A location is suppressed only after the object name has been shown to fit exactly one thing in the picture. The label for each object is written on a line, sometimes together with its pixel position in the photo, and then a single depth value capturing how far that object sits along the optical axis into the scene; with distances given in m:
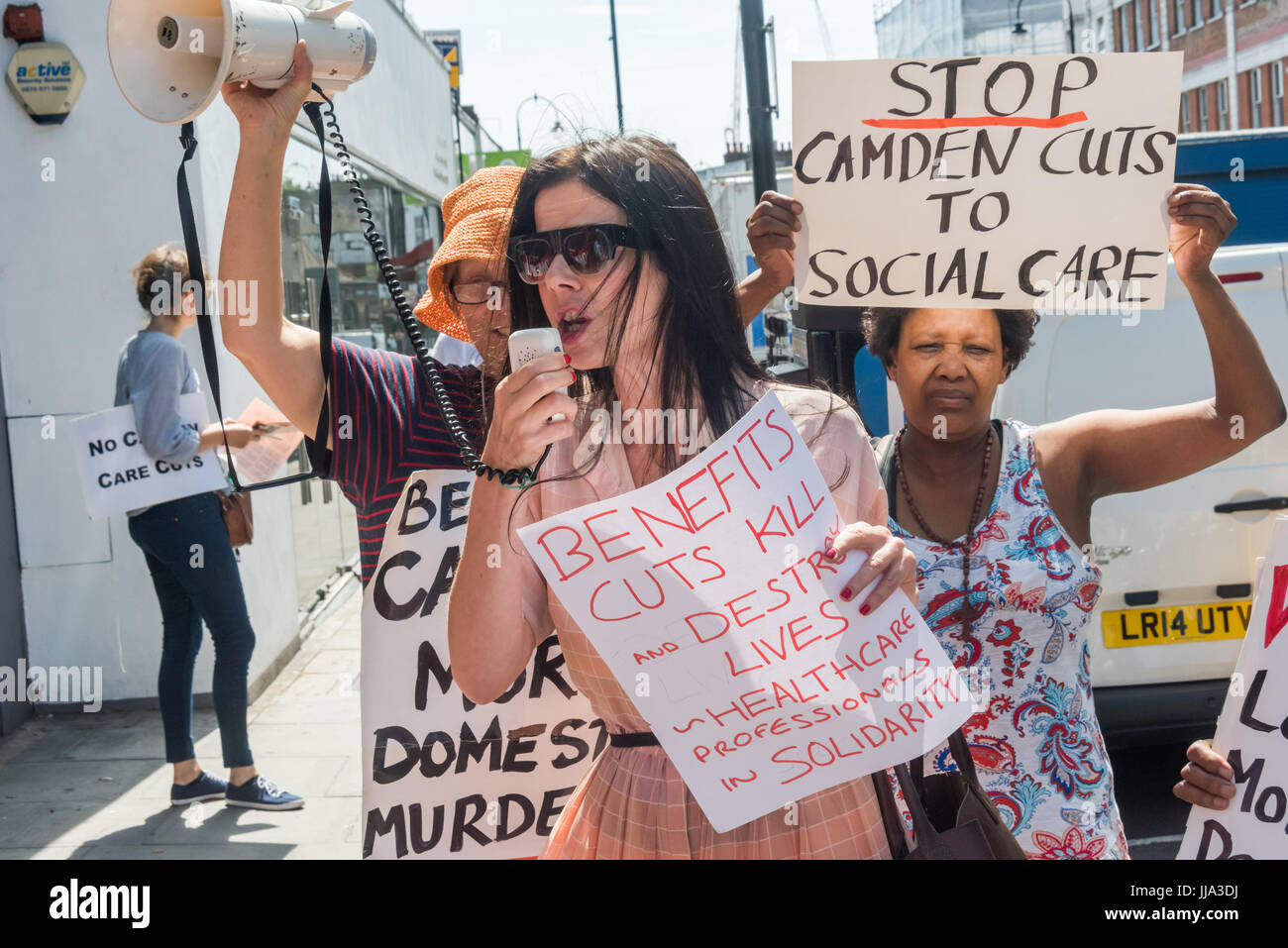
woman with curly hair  2.15
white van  4.09
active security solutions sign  5.64
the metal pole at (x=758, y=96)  7.58
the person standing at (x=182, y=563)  4.76
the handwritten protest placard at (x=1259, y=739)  1.85
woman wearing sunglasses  1.71
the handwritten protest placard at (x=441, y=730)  2.26
